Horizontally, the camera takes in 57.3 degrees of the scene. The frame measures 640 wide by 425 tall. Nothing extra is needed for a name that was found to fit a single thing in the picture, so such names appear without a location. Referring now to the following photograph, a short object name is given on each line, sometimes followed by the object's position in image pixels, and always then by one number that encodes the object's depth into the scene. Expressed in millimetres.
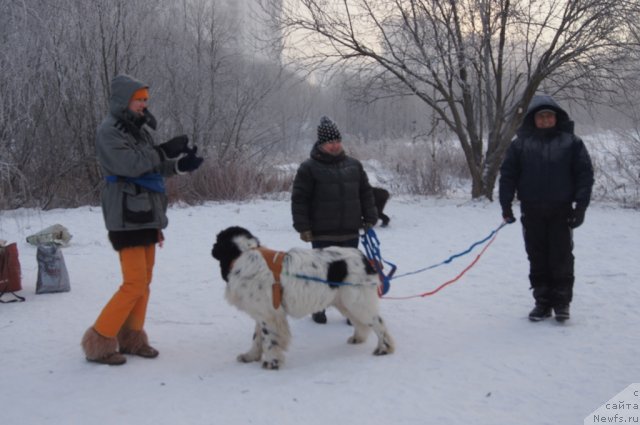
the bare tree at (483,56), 12414
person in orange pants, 4043
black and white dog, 4234
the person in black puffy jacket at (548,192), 4949
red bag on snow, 6086
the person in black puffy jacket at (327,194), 5129
